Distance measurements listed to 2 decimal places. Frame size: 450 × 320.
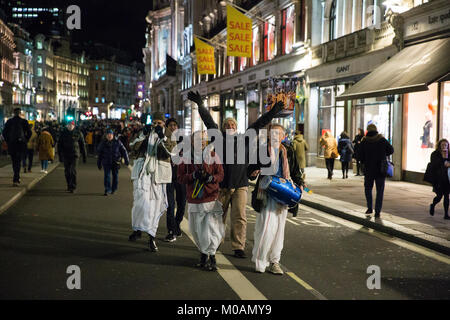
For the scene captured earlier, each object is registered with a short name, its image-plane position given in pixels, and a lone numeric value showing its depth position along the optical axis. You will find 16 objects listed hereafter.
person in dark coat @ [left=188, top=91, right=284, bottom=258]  7.75
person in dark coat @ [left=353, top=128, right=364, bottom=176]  21.16
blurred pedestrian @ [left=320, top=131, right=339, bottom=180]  20.48
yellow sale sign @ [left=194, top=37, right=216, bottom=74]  32.47
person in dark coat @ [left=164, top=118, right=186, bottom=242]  9.35
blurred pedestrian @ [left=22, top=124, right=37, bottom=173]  21.93
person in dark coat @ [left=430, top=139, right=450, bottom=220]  11.45
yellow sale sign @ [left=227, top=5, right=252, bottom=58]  25.55
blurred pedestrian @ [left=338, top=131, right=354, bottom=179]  21.09
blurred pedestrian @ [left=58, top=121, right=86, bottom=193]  16.53
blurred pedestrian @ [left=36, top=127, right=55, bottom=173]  21.02
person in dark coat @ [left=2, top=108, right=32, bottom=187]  16.12
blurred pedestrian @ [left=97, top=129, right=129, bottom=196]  15.73
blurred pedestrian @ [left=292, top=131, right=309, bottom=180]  18.70
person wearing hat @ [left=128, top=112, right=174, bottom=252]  8.59
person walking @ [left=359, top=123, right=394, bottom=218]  11.73
